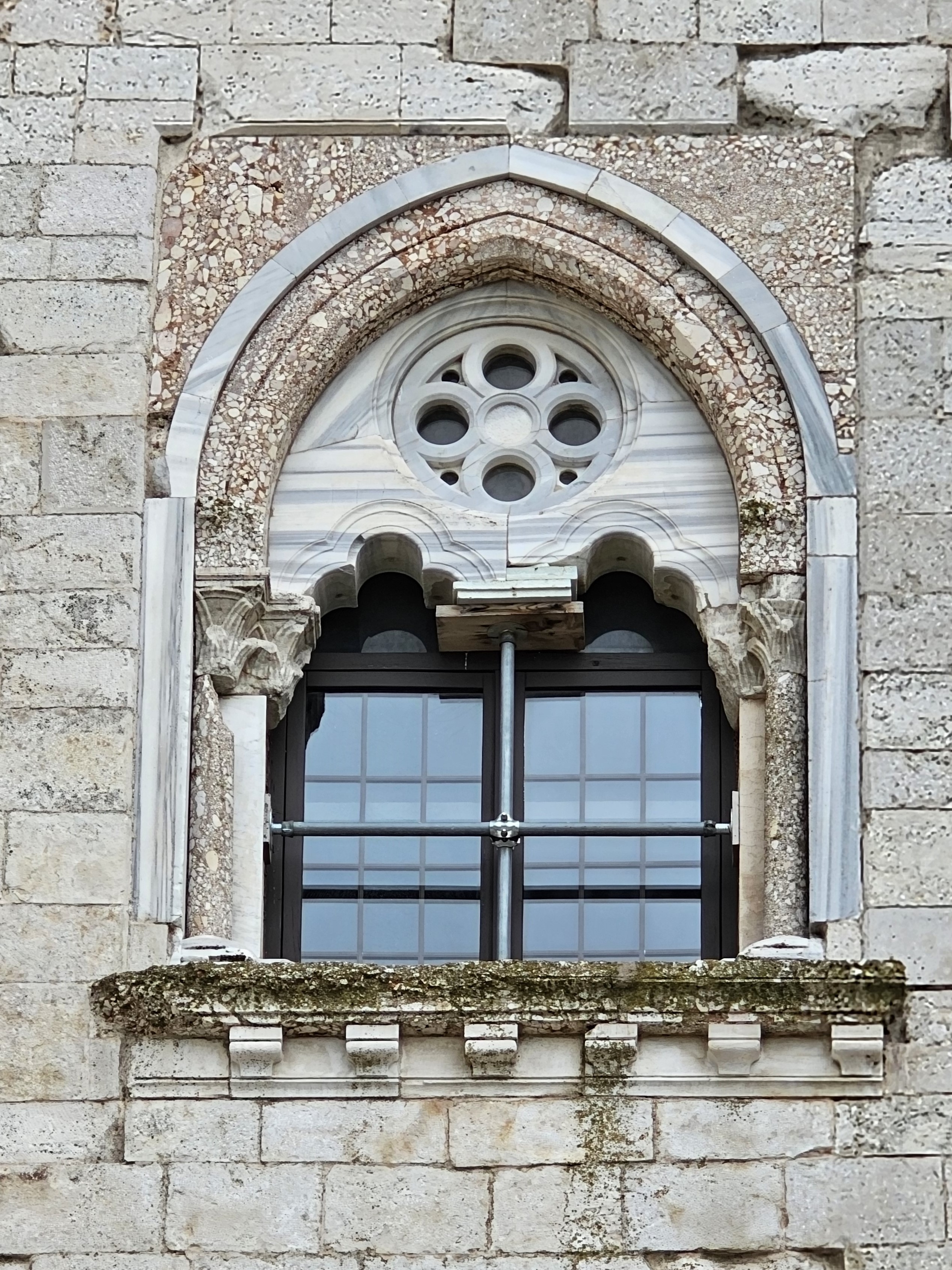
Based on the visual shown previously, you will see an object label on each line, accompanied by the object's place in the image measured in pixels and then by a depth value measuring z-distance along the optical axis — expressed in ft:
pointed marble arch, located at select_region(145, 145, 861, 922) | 51.50
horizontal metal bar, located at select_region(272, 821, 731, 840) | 53.14
